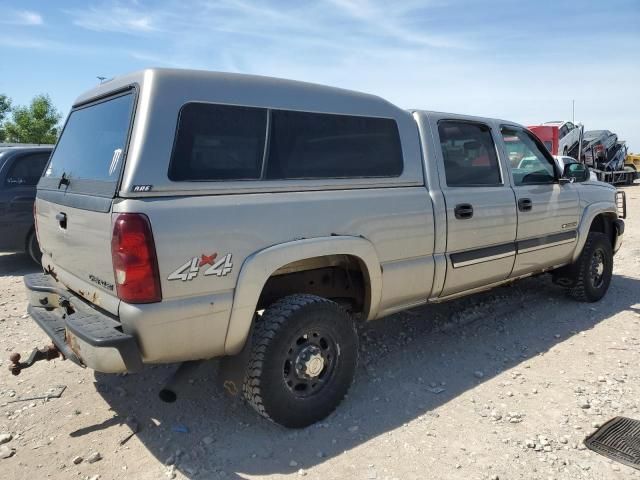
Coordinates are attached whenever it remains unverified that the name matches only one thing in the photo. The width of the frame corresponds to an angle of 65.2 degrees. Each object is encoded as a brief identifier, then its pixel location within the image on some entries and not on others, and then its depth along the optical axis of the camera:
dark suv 6.48
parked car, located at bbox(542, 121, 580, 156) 22.54
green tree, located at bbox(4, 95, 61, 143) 29.14
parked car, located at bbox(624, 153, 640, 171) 28.47
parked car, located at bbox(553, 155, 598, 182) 15.36
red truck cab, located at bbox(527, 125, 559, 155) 21.53
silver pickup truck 2.44
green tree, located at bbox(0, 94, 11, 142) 32.44
